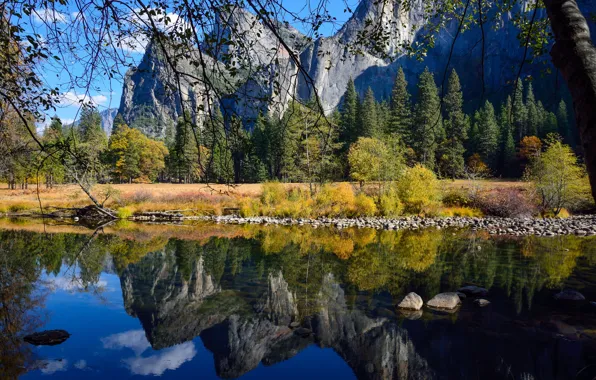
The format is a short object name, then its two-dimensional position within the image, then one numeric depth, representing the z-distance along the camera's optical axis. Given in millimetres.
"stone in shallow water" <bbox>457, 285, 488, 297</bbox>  8805
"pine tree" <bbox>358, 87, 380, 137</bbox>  44031
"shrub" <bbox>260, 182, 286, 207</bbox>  27109
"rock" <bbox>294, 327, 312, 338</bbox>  7057
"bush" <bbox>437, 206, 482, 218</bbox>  26484
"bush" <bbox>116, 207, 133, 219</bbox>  25953
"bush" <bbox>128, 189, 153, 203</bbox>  28000
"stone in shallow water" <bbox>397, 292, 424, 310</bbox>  8000
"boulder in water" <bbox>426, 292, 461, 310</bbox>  8000
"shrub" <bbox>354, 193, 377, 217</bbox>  25406
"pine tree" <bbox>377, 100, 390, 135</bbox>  45925
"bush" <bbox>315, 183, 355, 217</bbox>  25188
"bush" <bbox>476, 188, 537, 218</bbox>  25016
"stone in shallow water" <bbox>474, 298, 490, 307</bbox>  8107
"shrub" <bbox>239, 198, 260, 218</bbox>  26564
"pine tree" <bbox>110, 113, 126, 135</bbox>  54325
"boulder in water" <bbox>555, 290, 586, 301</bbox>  8391
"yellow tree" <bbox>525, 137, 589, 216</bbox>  24438
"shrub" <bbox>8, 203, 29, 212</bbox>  27062
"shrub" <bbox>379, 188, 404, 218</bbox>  25297
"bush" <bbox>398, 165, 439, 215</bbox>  25516
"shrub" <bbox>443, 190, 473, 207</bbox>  28312
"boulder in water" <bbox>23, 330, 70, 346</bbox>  6520
